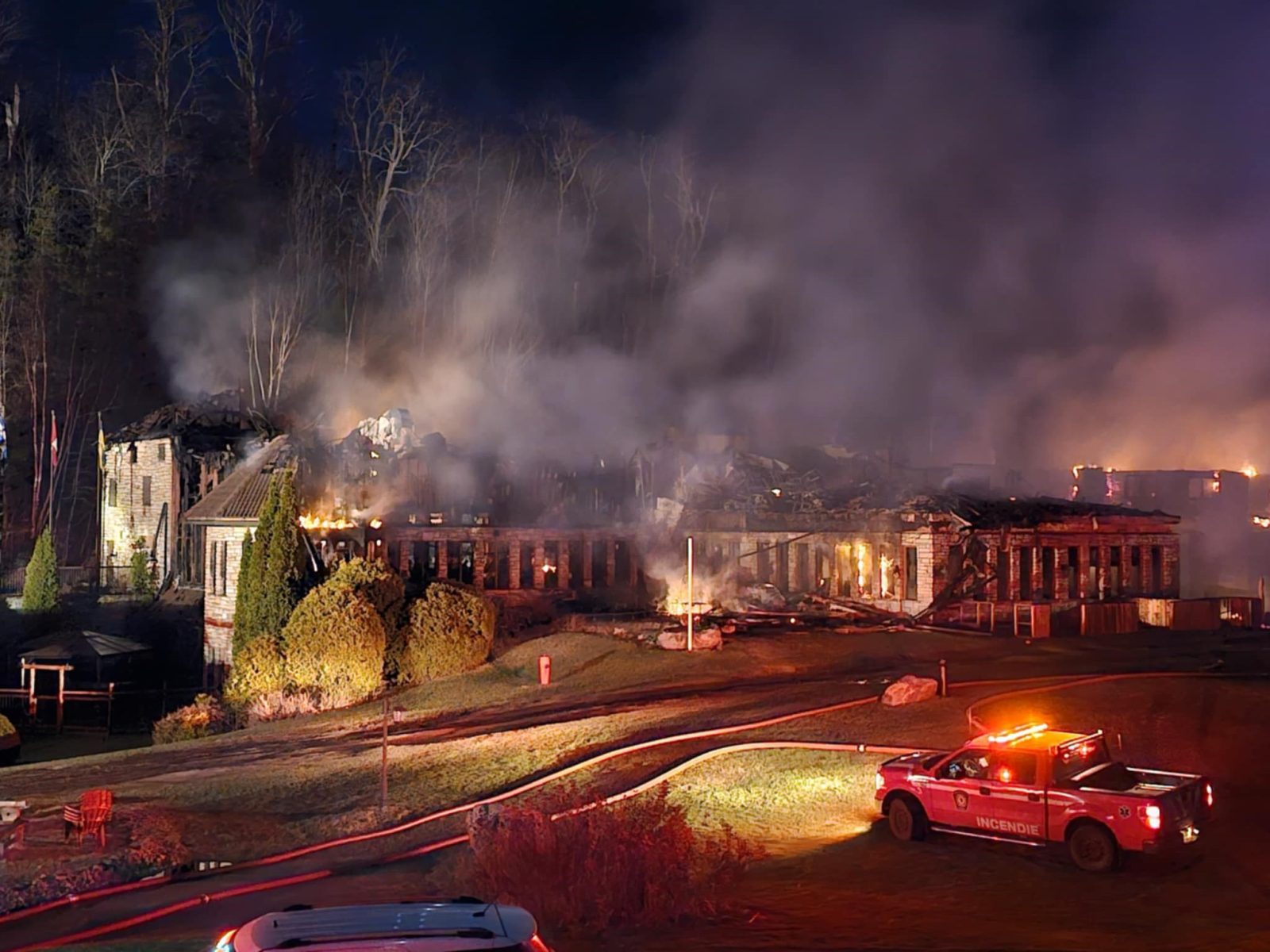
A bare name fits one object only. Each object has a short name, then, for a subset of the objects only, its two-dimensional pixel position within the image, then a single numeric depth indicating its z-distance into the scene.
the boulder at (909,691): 18.61
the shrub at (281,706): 24.75
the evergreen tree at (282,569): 28.06
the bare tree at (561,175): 60.03
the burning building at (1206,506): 50.94
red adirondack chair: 13.41
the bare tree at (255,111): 59.25
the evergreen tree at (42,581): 36.22
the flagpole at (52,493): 42.62
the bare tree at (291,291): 52.69
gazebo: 28.39
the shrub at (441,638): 26.48
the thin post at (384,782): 14.24
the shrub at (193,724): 24.81
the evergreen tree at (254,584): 28.38
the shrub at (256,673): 25.72
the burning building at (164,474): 40.59
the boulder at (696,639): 25.77
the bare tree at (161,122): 55.50
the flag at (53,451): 42.81
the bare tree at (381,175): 57.94
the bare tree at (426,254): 58.31
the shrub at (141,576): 39.25
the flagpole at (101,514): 43.88
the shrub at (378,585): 26.55
